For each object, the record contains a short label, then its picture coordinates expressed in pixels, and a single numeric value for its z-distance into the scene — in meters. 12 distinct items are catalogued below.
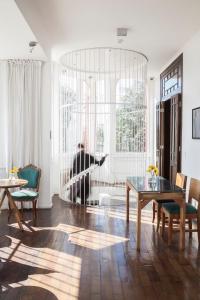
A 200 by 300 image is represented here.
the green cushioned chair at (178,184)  4.30
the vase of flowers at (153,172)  4.31
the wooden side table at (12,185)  4.28
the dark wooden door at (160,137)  6.89
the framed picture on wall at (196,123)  4.78
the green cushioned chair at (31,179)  4.84
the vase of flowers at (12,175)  4.59
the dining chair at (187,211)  3.82
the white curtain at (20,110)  5.62
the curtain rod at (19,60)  5.60
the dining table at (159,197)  3.64
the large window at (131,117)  6.16
